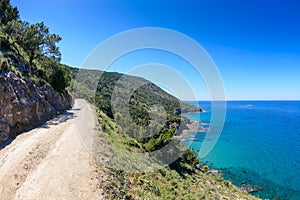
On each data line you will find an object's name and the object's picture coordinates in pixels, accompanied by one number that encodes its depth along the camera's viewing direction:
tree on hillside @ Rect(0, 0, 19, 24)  24.64
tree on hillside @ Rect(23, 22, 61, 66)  20.67
